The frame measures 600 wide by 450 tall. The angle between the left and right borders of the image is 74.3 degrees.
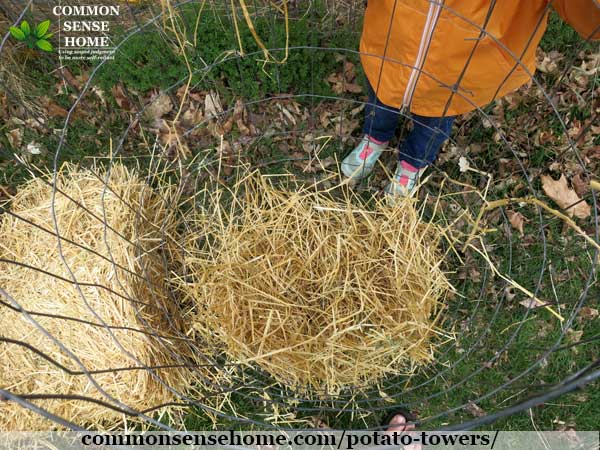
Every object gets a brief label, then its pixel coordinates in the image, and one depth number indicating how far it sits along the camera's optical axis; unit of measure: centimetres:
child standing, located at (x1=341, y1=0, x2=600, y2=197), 91
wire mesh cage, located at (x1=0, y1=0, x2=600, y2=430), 114
